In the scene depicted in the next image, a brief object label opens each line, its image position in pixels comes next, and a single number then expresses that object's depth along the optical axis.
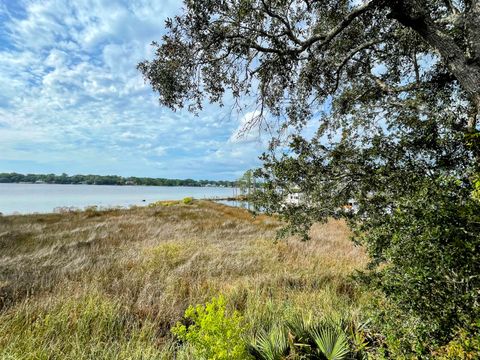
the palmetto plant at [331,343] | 3.33
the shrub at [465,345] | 2.14
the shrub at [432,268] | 2.21
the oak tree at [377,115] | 2.34
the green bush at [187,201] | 45.80
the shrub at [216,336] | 2.59
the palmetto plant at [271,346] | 3.39
